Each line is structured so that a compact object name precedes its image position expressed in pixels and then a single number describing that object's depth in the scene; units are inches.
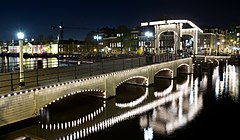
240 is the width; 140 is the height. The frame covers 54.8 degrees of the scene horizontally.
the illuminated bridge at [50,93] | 550.0
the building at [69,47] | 4688.0
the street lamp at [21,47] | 616.5
